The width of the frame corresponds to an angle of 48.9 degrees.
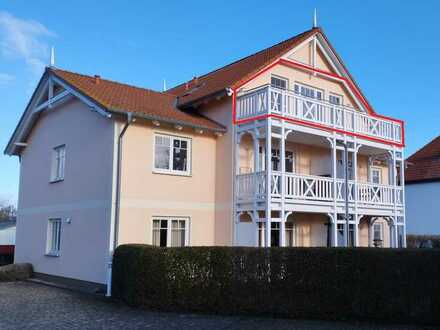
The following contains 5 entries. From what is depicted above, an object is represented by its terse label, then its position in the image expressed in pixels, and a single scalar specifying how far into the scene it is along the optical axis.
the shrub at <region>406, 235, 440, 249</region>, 26.40
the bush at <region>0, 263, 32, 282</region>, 18.02
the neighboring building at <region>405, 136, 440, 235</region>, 29.19
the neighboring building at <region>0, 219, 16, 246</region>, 29.12
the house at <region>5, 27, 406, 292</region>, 15.56
